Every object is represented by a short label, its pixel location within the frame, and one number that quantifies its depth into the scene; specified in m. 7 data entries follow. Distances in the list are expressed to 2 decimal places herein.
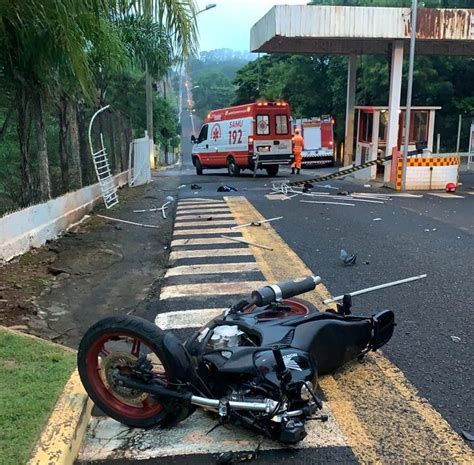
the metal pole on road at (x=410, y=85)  15.66
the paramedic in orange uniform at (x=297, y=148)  23.32
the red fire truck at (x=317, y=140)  32.72
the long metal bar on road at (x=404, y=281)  4.57
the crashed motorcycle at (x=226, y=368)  3.07
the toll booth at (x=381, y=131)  19.47
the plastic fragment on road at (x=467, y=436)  3.21
